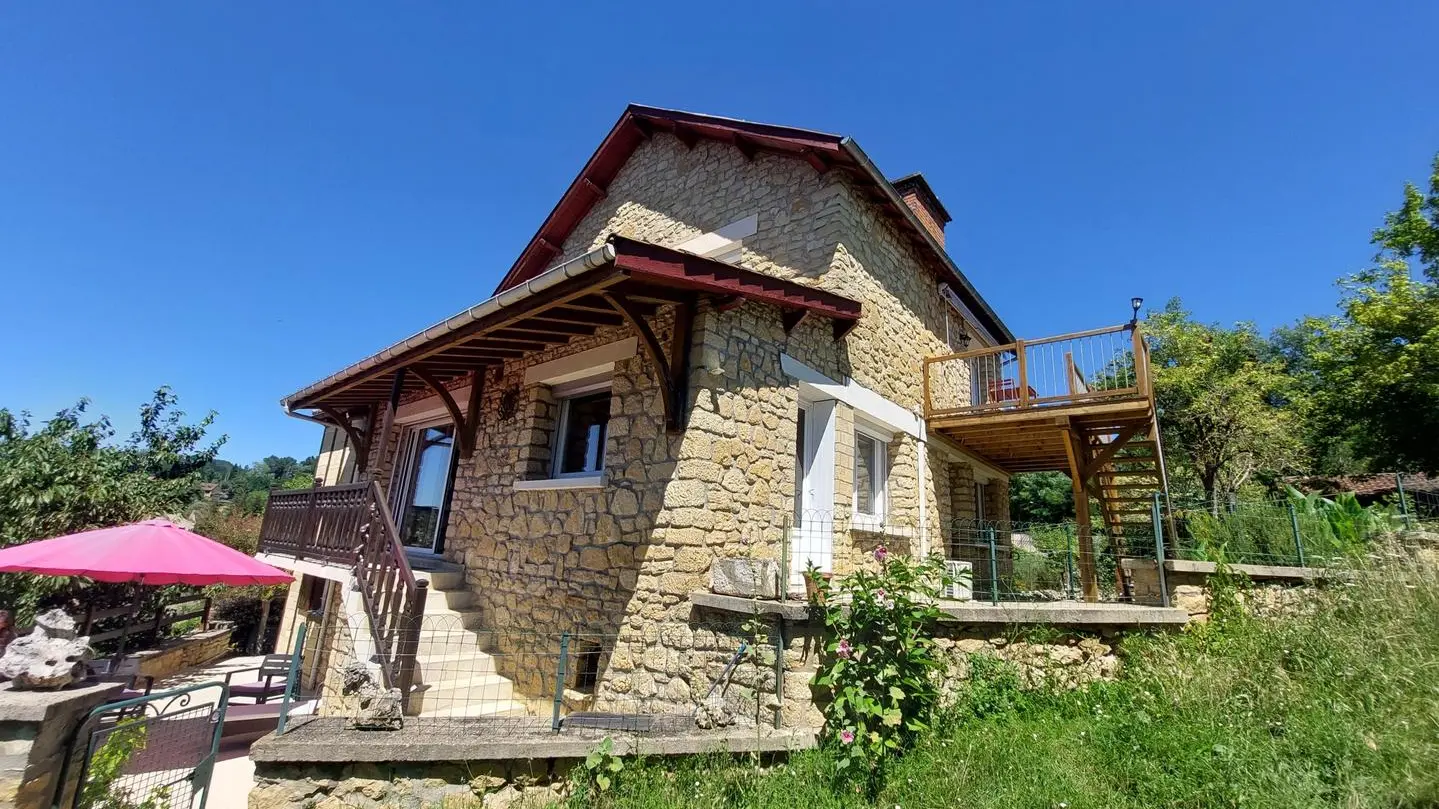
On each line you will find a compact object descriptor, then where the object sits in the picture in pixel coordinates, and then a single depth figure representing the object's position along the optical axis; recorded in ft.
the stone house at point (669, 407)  16.83
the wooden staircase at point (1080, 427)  24.06
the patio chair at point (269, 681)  23.70
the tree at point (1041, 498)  79.30
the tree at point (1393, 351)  51.11
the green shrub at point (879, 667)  12.53
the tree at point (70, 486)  29.99
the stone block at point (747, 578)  14.65
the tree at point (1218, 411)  55.72
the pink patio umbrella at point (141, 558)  17.69
